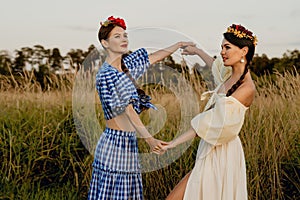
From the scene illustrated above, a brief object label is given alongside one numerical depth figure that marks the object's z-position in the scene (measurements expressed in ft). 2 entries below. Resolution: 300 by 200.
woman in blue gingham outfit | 8.60
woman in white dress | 8.76
